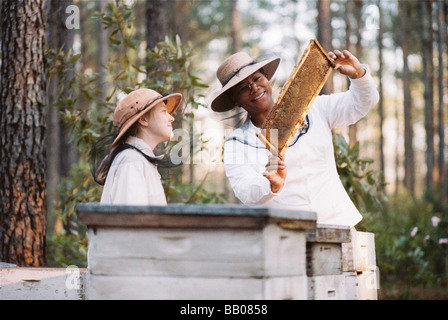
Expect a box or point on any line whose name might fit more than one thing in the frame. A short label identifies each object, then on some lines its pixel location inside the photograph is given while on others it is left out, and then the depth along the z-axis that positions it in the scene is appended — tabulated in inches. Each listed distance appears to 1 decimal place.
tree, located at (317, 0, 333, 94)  348.4
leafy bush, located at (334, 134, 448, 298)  226.5
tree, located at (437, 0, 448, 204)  533.6
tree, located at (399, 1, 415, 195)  748.0
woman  132.9
